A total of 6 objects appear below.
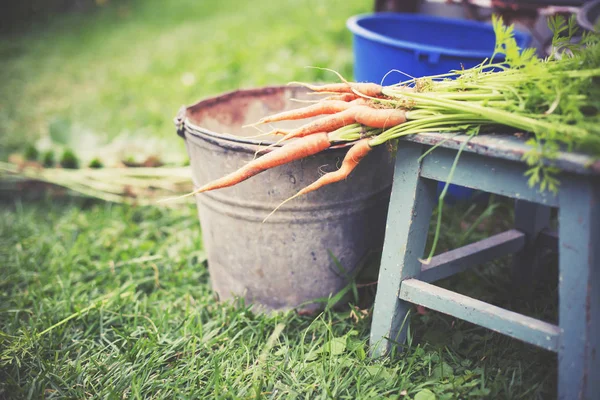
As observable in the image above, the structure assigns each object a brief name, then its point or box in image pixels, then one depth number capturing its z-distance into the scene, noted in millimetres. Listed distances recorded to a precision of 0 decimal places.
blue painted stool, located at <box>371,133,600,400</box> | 1128
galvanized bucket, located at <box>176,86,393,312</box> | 1649
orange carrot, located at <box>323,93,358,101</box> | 1633
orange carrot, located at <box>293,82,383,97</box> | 1514
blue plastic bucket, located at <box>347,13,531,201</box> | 2191
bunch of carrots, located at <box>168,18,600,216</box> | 1115
